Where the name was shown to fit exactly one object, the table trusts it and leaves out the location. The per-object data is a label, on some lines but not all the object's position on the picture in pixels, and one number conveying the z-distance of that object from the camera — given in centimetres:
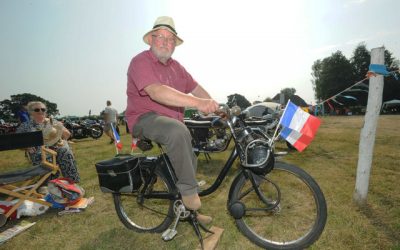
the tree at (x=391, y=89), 4969
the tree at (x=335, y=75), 5575
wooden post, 333
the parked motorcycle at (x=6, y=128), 1950
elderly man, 221
